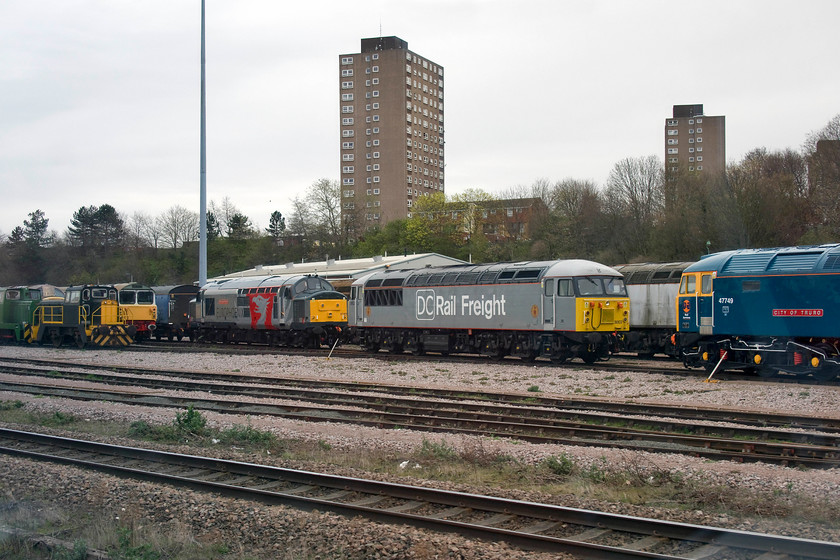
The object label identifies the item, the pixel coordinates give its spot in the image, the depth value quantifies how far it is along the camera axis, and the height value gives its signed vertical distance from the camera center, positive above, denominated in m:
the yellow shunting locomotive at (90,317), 37.00 -1.00
